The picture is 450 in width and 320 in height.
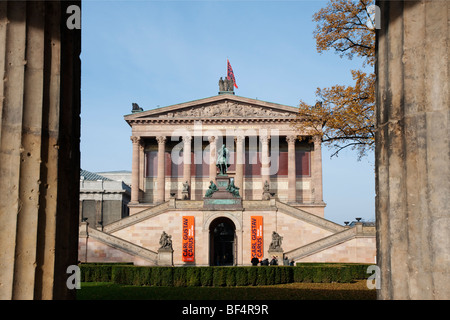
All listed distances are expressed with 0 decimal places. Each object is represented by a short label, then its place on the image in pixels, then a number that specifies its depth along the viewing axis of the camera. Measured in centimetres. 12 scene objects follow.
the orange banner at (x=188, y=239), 4438
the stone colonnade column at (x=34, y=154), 554
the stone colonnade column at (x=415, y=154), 550
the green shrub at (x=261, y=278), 2347
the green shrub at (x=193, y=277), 2231
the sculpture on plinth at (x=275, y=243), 3559
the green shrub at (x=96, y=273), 2605
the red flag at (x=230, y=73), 6627
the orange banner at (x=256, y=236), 4373
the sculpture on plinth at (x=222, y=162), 4339
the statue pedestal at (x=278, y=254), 3525
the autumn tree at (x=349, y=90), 2052
